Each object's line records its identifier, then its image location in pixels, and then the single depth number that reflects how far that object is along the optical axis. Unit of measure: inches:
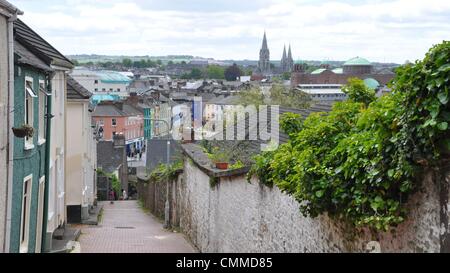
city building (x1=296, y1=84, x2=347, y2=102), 4254.4
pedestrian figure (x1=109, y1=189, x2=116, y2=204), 1895.2
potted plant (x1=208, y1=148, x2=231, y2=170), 692.1
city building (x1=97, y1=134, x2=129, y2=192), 2276.2
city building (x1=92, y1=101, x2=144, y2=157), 3555.6
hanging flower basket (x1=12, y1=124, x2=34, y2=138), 464.4
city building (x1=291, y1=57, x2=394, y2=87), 6105.3
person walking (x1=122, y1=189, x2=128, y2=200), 2089.1
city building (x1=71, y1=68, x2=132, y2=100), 6226.9
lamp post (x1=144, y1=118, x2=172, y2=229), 1052.2
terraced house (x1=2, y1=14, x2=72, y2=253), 485.7
